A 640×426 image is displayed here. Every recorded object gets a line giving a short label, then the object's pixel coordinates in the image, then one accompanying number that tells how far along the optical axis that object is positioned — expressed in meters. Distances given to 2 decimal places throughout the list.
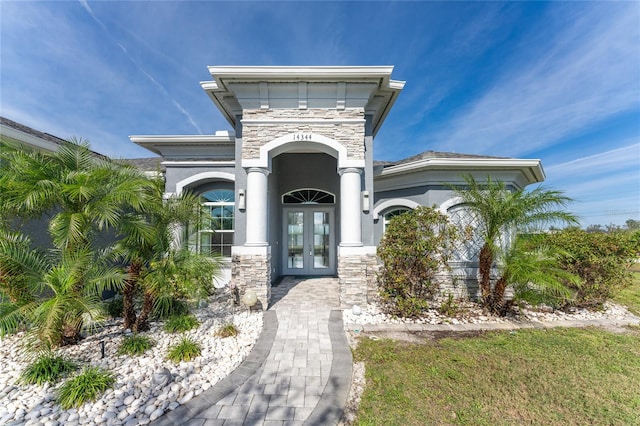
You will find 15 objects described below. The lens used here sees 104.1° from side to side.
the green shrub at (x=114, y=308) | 5.66
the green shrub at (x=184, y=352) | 3.98
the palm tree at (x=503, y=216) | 5.87
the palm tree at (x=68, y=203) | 3.81
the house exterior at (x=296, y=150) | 6.53
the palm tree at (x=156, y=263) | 4.75
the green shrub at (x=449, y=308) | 6.01
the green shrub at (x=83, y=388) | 2.99
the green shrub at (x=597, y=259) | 6.16
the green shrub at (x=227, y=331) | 4.91
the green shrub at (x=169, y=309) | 5.45
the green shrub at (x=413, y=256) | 6.01
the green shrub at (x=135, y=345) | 4.16
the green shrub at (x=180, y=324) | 5.05
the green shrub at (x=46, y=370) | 3.39
